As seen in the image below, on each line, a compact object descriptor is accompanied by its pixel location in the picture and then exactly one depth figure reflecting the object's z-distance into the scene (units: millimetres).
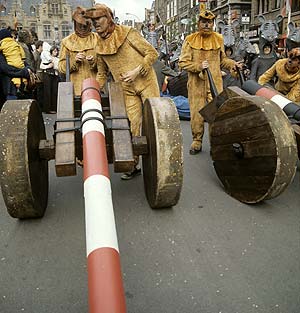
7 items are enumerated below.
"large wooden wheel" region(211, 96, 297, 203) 2508
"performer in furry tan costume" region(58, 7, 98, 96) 4180
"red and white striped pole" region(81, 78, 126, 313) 1001
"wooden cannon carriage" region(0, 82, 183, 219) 2361
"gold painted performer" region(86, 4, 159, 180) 3260
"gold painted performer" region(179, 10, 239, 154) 4375
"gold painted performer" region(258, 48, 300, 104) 4230
